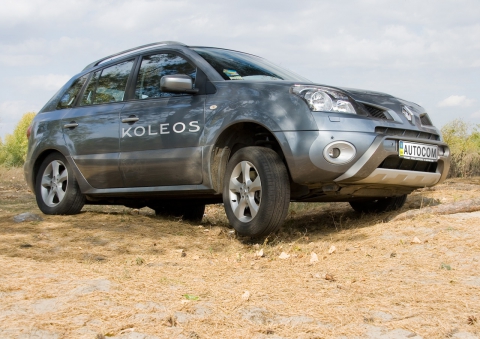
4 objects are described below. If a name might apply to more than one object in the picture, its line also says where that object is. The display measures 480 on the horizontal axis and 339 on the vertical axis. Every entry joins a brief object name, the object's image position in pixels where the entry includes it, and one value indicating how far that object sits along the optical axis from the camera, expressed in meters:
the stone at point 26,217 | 6.42
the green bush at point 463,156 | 13.27
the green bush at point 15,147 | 33.88
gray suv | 4.87
